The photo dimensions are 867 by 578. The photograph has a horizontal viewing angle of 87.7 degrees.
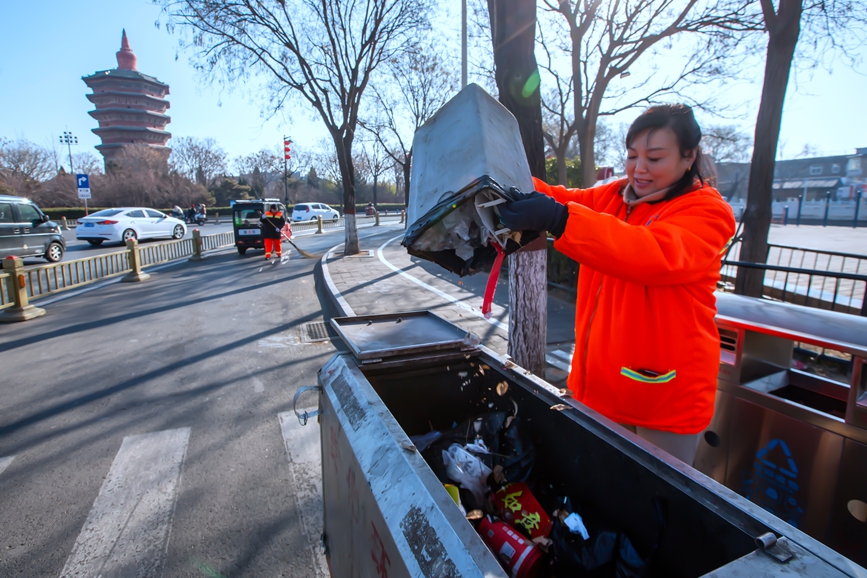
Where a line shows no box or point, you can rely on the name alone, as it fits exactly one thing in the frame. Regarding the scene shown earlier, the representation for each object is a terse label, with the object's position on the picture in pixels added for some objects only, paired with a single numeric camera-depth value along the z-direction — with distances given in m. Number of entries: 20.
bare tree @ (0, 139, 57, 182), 41.38
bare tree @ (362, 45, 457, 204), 22.12
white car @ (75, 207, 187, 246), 17.11
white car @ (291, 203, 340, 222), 36.06
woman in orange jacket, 1.38
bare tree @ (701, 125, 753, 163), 14.48
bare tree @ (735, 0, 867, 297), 6.61
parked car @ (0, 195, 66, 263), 11.73
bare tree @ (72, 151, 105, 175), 50.72
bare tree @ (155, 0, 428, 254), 13.32
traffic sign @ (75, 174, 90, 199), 20.74
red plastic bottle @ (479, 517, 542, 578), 1.48
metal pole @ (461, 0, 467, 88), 9.64
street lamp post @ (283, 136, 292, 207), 22.82
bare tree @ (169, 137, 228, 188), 57.22
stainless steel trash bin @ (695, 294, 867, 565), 2.11
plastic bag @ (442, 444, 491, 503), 1.80
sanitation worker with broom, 14.21
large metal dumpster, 1.08
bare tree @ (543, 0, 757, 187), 11.32
